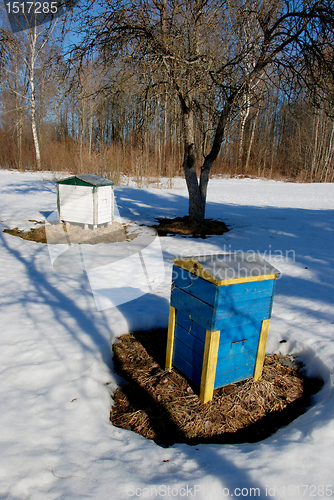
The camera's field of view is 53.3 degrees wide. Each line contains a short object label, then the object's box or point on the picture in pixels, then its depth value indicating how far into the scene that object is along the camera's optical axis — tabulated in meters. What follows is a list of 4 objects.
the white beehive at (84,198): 7.56
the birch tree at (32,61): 17.64
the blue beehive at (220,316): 2.51
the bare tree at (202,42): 6.66
